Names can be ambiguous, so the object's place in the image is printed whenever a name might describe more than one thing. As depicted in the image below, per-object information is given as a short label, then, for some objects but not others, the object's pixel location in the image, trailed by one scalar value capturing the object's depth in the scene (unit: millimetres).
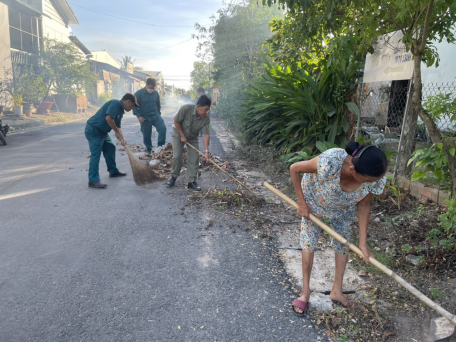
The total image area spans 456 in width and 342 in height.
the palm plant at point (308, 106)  5922
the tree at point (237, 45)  16750
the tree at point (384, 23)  3408
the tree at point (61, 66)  21969
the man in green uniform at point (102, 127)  5594
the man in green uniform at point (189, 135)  5633
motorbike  9062
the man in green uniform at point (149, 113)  8211
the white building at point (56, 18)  23688
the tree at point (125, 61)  64369
